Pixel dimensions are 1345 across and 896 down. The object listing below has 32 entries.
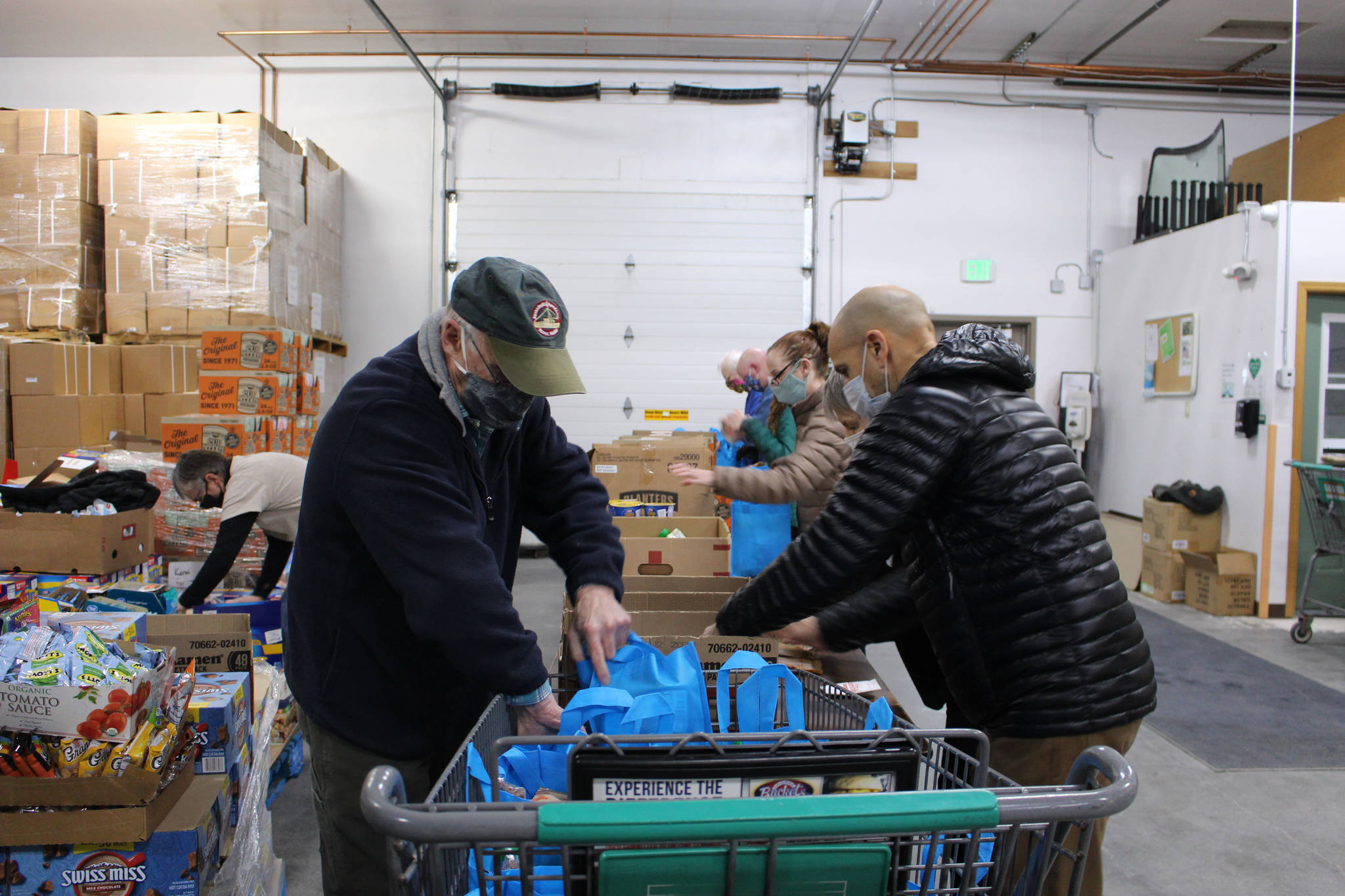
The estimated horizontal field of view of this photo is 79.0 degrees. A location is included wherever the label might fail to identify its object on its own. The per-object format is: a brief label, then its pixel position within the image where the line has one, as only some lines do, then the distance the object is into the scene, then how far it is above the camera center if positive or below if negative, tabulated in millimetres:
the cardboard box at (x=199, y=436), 4484 -242
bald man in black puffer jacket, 1278 -238
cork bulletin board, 6059 +417
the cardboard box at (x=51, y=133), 5613 +1764
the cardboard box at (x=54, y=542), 3023 -568
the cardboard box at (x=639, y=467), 4598 -389
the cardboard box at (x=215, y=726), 1690 -697
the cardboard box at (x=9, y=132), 5594 +1759
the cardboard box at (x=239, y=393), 4688 -1
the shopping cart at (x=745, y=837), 635 -358
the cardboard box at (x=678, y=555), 2664 -510
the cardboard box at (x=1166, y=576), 5734 -1188
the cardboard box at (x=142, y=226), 5676 +1144
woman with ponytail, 2660 -237
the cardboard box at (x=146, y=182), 5684 +1449
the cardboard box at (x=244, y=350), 4688 +248
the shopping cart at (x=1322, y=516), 4605 -598
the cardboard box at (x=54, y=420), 5289 -204
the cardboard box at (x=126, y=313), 5695 +538
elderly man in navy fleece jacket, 1091 -235
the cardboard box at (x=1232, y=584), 5363 -1149
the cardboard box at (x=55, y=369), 5262 +132
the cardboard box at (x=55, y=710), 1337 -530
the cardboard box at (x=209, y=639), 1939 -588
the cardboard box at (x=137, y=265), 5695 +872
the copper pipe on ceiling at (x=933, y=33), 6129 +2998
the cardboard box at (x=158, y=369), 5582 +151
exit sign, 7223 +1194
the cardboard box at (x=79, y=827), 1360 -738
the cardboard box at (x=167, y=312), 5703 +552
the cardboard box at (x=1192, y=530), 5703 -845
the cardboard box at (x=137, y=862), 1403 -822
